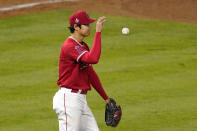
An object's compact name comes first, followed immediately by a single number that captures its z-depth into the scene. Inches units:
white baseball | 1203.9
